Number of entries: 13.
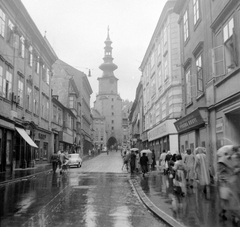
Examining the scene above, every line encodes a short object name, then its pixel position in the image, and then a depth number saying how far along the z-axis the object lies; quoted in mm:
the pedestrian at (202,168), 11994
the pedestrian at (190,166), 13903
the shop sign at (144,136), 44356
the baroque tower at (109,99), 124438
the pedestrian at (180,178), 11234
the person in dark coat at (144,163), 20672
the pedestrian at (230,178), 6922
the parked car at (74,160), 31800
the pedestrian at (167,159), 20964
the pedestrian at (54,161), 24062
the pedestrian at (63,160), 23969
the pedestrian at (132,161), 24109
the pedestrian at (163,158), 22969
